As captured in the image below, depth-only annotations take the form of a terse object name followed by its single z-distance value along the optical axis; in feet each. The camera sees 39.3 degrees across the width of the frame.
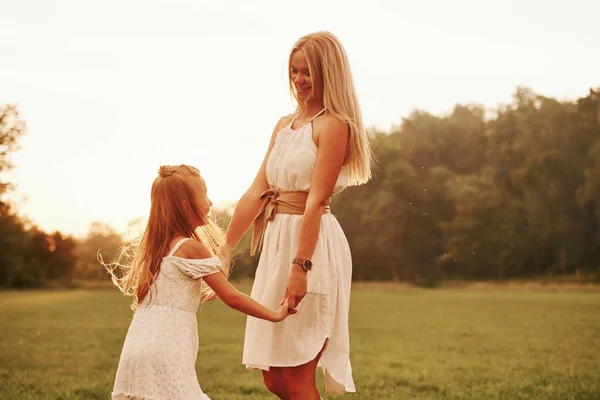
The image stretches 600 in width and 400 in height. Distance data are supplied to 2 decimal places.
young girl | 11.00
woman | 11.80
